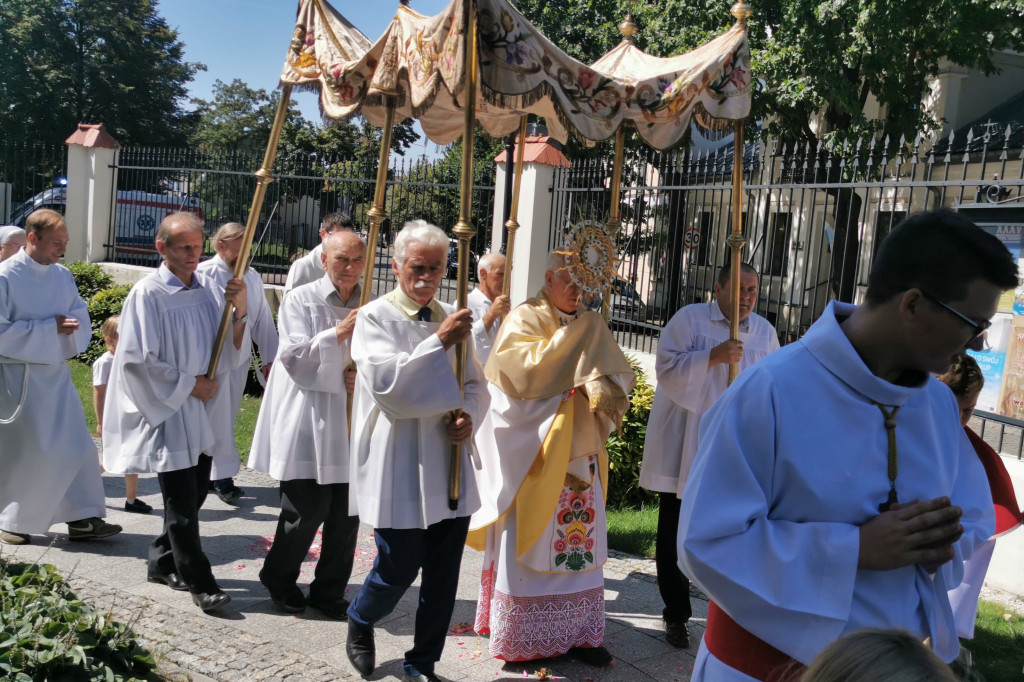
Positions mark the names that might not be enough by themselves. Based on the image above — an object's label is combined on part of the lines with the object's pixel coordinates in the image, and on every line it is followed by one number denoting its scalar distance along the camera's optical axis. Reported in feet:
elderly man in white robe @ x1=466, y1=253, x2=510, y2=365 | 20.71
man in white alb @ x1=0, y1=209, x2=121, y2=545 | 18.45
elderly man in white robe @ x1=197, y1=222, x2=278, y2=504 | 18.25
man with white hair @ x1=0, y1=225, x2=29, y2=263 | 26.55
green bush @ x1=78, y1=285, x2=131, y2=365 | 41.54
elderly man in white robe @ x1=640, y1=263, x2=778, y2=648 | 16.07
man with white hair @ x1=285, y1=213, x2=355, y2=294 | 20.79
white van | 49.78
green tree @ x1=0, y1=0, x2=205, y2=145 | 136.26
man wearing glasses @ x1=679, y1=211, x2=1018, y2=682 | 6.25
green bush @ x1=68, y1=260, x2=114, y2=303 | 45.24
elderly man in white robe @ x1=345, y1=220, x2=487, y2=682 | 13.25
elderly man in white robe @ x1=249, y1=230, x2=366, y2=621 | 15.96
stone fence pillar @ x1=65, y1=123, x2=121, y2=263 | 48.67
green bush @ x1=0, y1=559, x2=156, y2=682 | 10.07
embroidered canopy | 13.43
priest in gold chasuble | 14.80
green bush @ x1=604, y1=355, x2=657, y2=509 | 24.61
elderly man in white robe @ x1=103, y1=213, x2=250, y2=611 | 15.99
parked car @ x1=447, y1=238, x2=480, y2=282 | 44.10
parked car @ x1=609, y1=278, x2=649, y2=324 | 32.81
